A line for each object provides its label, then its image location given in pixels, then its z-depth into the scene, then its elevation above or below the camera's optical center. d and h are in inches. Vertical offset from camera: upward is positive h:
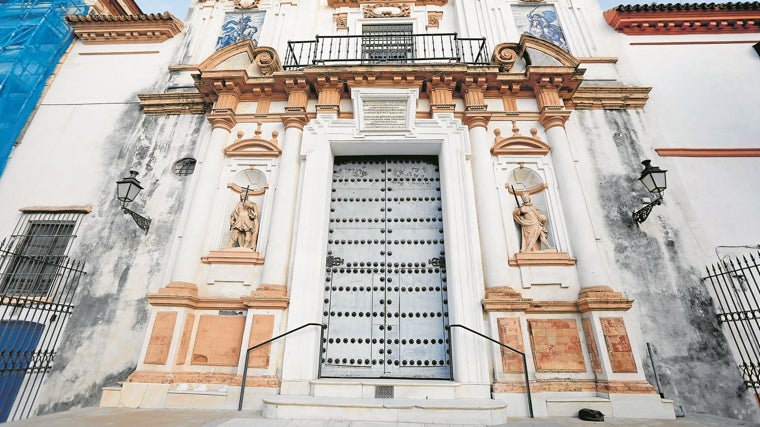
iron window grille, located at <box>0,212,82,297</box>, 225.8 +72.5
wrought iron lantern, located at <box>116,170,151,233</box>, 210.8 +99.0
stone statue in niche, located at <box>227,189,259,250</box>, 215.8 +81.7
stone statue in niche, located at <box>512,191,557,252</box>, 207.3 +80.3
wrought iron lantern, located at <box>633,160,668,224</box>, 203.0 +102.7
